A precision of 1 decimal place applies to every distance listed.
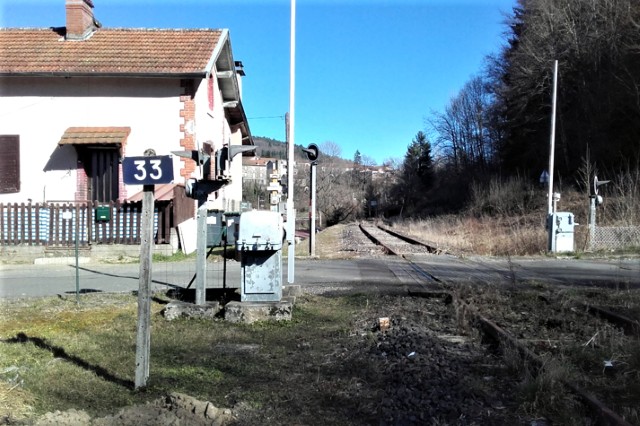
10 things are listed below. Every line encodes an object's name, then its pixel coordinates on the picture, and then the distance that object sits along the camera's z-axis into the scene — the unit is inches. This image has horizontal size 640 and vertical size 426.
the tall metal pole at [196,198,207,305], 310.0
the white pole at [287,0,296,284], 574.5
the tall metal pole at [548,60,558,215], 895.1
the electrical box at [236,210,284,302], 310.2
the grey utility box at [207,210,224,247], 653.9
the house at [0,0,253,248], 733.9
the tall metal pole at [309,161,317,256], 540.4
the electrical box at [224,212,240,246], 363.1
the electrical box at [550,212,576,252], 765.9
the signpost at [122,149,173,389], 187.6
